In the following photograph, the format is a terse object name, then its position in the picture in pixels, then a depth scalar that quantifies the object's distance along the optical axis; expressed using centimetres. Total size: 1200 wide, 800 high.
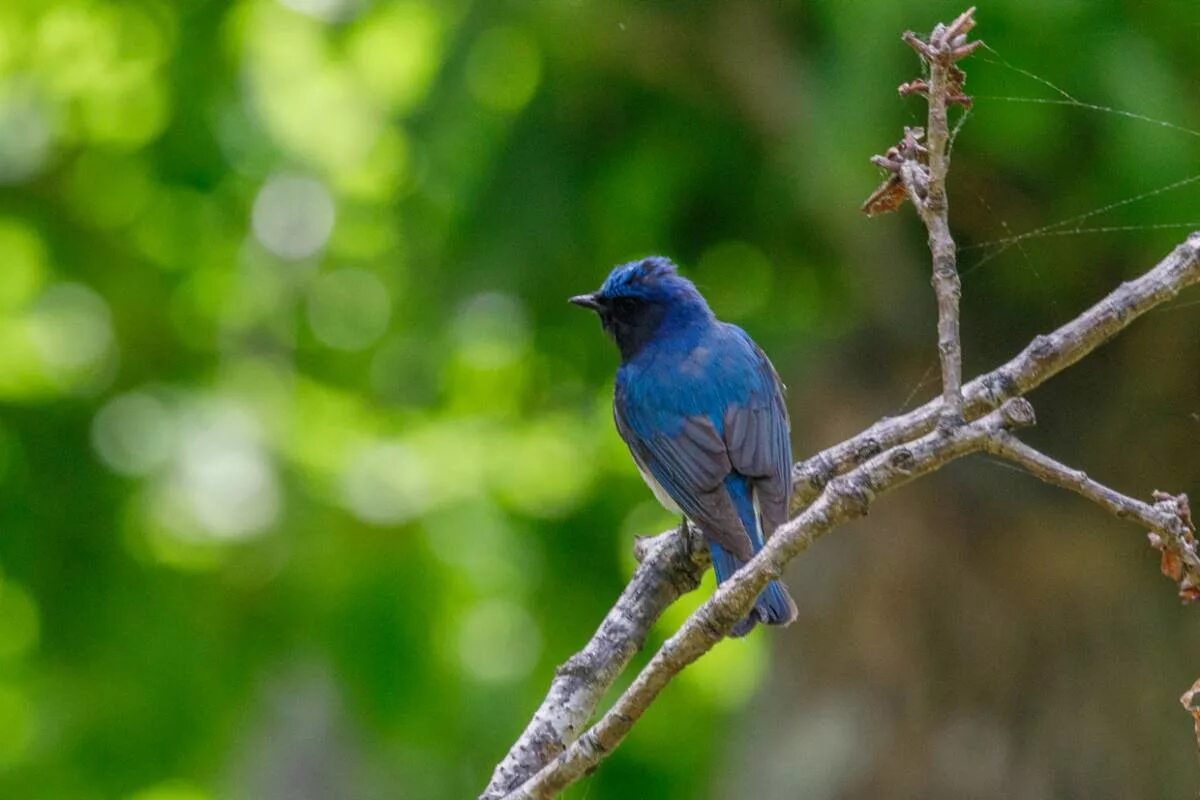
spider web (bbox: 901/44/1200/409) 870
